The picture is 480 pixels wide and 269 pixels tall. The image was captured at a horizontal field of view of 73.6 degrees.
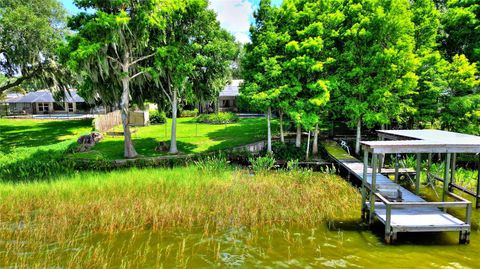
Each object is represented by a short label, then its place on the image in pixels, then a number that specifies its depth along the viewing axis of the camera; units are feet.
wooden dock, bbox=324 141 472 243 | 36.01
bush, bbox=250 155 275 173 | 60.42
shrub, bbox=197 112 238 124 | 127.85
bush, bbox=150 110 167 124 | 128.58
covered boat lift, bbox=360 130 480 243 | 36.17
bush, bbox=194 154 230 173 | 58.36
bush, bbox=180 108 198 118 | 149.94
